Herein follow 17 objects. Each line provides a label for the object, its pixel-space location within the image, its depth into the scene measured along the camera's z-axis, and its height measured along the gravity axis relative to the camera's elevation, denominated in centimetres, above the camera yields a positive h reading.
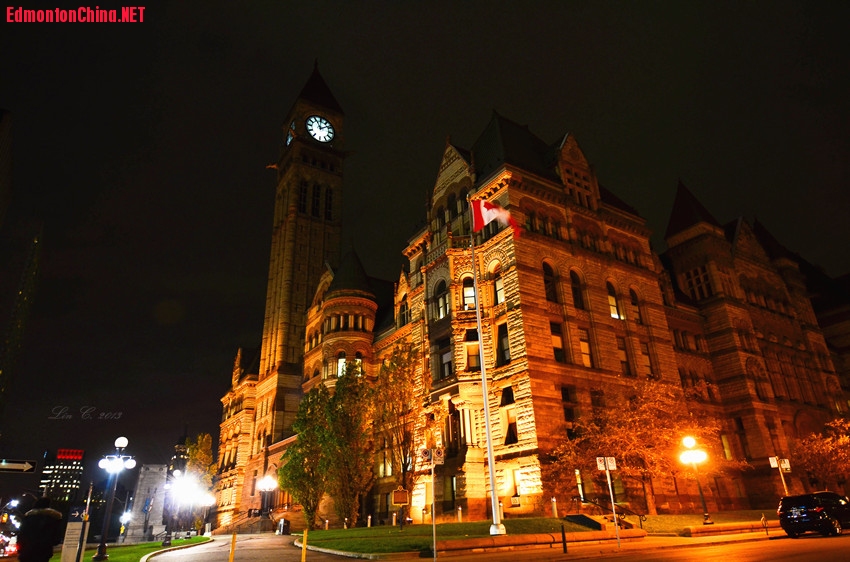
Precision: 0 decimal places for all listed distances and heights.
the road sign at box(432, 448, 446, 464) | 1870 +182
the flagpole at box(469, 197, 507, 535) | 2049 +61
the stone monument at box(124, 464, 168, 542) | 8912 +444
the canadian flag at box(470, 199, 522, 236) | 2692 +1360
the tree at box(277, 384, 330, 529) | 3725 +364
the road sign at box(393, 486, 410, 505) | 2148 +64
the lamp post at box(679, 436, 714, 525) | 2616 +212
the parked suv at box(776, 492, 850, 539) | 2016 -59
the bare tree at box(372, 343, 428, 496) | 3219 +610
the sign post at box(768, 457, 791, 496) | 2916 +164
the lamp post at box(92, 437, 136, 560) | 2033 +222
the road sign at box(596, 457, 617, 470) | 2042 +148
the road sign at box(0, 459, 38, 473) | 1492 +163
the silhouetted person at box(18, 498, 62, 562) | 984 -7
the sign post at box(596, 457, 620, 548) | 2044 +147
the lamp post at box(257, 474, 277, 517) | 5366 +327
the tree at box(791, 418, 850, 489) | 3925 +274
